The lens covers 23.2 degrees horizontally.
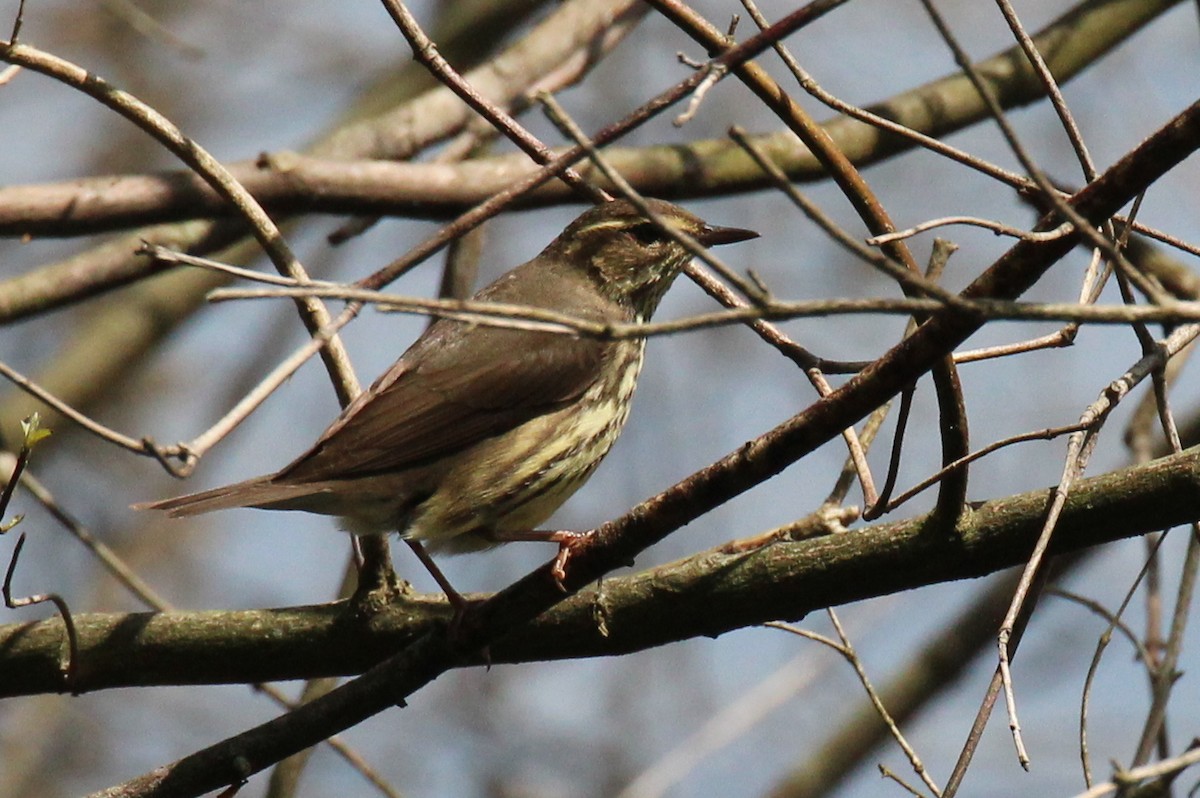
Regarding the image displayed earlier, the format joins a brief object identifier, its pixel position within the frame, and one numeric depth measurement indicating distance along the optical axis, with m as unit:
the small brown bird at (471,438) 10.38
